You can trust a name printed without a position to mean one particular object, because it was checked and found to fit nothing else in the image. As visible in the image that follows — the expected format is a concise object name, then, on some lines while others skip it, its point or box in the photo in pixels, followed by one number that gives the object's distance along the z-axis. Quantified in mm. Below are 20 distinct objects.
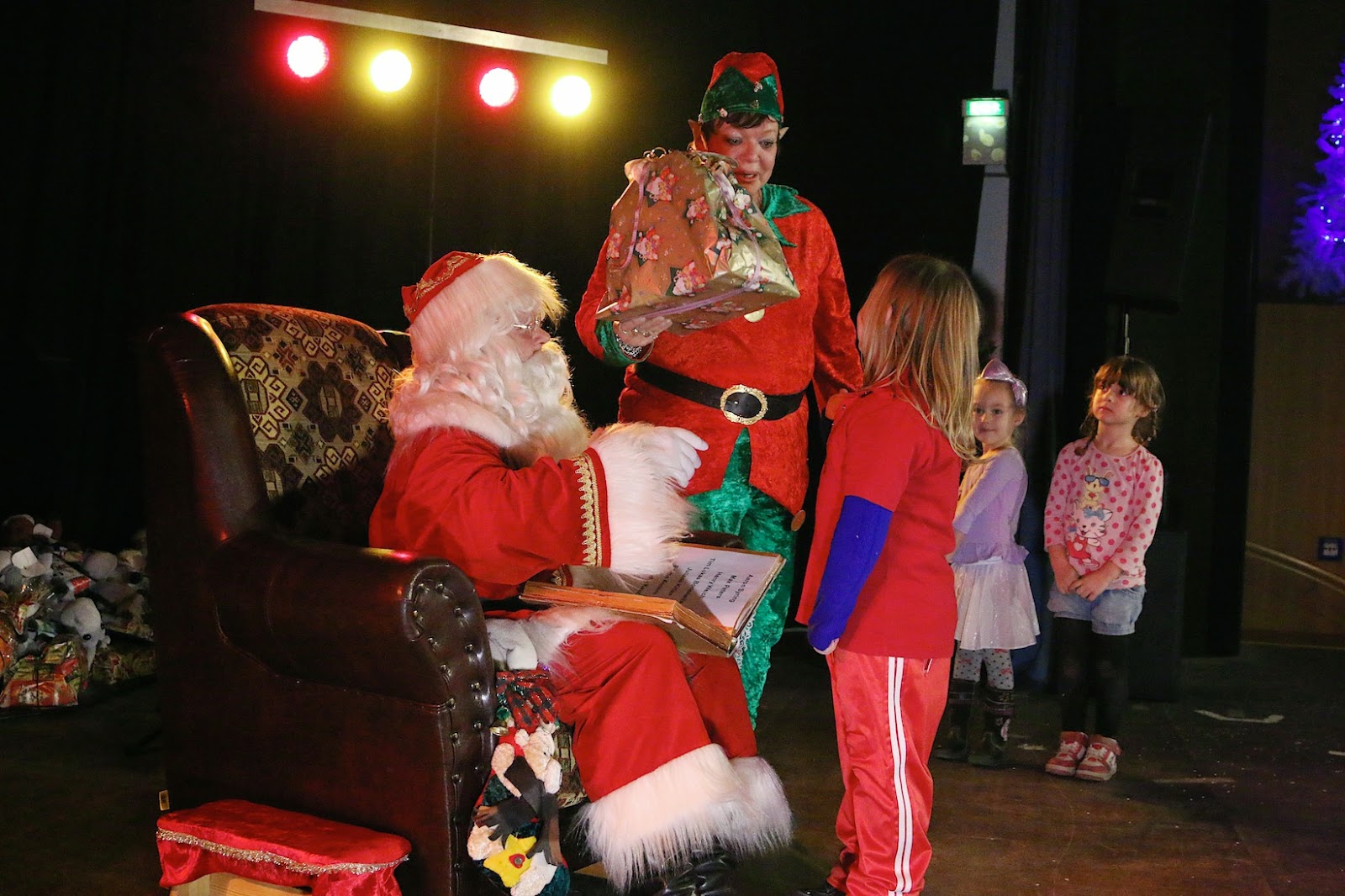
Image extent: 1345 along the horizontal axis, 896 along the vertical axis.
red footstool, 1806
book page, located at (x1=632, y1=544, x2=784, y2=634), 2002
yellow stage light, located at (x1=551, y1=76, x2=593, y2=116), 4555
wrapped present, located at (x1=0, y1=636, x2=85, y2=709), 3514
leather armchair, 1853
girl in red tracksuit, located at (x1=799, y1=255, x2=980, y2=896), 2105
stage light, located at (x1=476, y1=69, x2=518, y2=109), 4551
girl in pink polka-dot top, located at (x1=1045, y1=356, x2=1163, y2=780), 3305
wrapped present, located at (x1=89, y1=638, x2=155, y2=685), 3836
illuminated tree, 5531
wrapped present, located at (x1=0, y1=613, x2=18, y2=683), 3508
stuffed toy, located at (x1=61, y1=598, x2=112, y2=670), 3717
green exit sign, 4512
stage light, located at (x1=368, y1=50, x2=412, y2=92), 4398
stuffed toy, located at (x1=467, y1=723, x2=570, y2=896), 1851
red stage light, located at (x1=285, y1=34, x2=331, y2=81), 4332
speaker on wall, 4402
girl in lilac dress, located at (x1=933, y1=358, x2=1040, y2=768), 3408
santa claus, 1978
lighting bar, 4250
